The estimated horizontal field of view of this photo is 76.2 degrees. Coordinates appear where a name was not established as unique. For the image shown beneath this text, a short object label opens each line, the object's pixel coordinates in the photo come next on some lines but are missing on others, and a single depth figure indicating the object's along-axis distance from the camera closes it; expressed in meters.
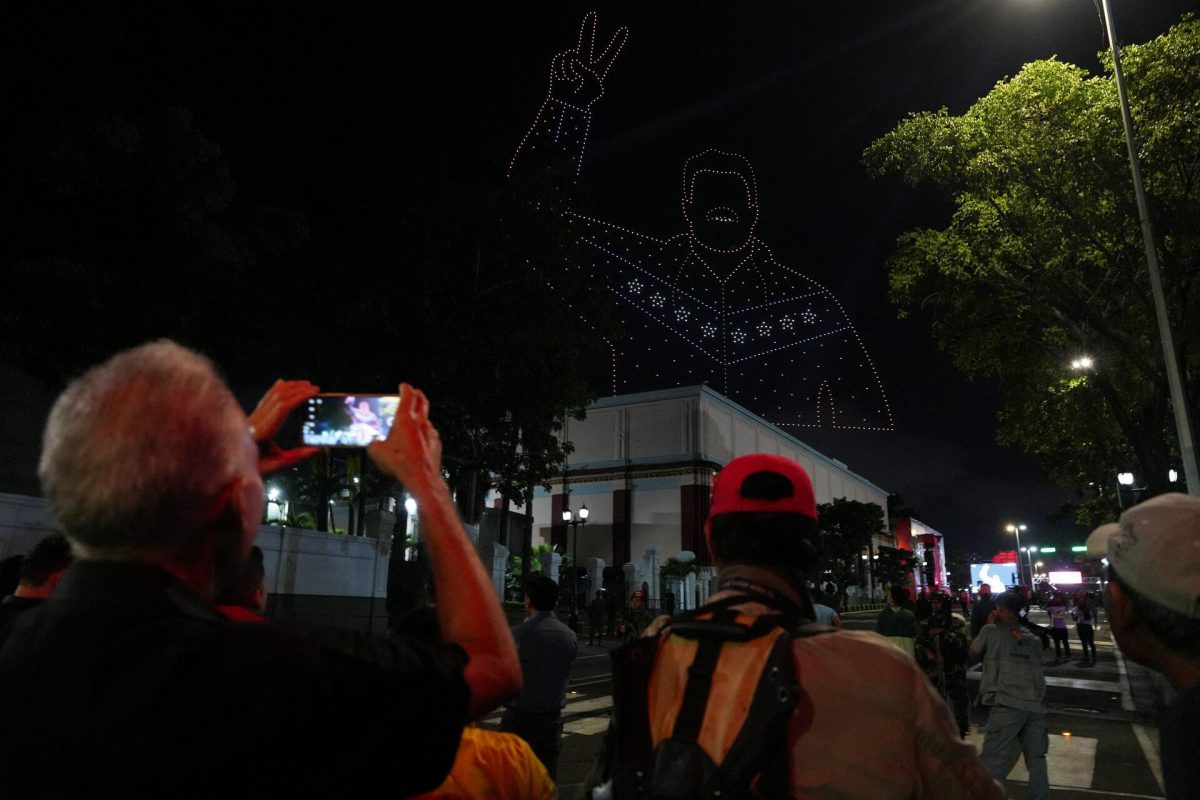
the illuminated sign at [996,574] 60.84
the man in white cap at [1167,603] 1.71
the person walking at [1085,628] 20.25
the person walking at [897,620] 8.18
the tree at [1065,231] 14.28
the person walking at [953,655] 8.64
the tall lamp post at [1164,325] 13.07
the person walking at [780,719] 1.62
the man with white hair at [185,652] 1.04
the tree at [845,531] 51.66
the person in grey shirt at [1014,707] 6.40
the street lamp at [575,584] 28.33
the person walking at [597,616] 25.91
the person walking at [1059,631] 19.97
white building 52.31
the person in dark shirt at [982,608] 12.64
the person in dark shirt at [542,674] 5.38
